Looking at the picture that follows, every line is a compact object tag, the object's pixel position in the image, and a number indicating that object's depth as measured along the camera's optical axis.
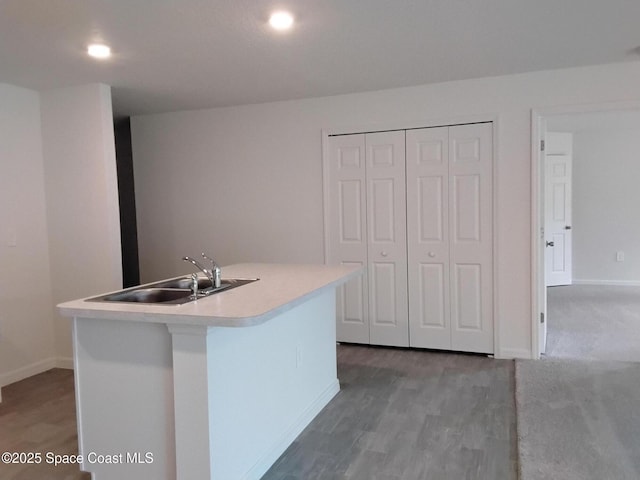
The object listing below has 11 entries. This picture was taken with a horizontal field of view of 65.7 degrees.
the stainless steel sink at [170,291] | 2.29
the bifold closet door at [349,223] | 4.27
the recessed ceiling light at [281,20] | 2.50
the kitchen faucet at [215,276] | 2.57
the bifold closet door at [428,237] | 4.01
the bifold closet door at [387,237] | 4.14
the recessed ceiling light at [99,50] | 2.90
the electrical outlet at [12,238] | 3.71
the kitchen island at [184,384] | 1.91
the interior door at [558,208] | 6.96
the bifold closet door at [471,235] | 3.87
